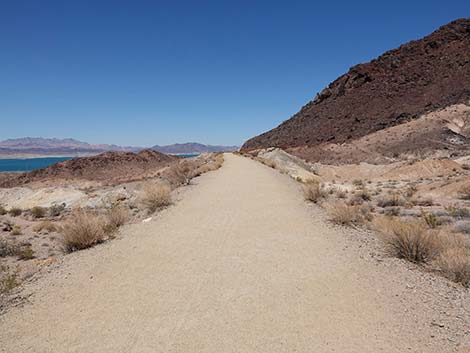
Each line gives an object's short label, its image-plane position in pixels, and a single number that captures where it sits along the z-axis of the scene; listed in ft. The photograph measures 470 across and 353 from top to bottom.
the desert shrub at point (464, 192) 42.11
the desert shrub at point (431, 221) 28.19
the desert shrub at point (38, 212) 67.17
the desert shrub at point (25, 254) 33.12
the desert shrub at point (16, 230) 46.96
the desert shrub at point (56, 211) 68.04
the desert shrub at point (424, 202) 40.87
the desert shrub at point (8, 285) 15.60
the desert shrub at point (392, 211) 34.78
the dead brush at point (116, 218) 26.44
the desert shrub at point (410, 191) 47.43
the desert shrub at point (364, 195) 46.57
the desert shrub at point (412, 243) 17.87
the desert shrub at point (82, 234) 22.11
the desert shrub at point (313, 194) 36.35
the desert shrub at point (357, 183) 65.68
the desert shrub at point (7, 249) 34.65
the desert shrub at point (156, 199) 33.91
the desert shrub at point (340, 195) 46.52
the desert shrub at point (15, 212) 71.10
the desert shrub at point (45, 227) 47.31
